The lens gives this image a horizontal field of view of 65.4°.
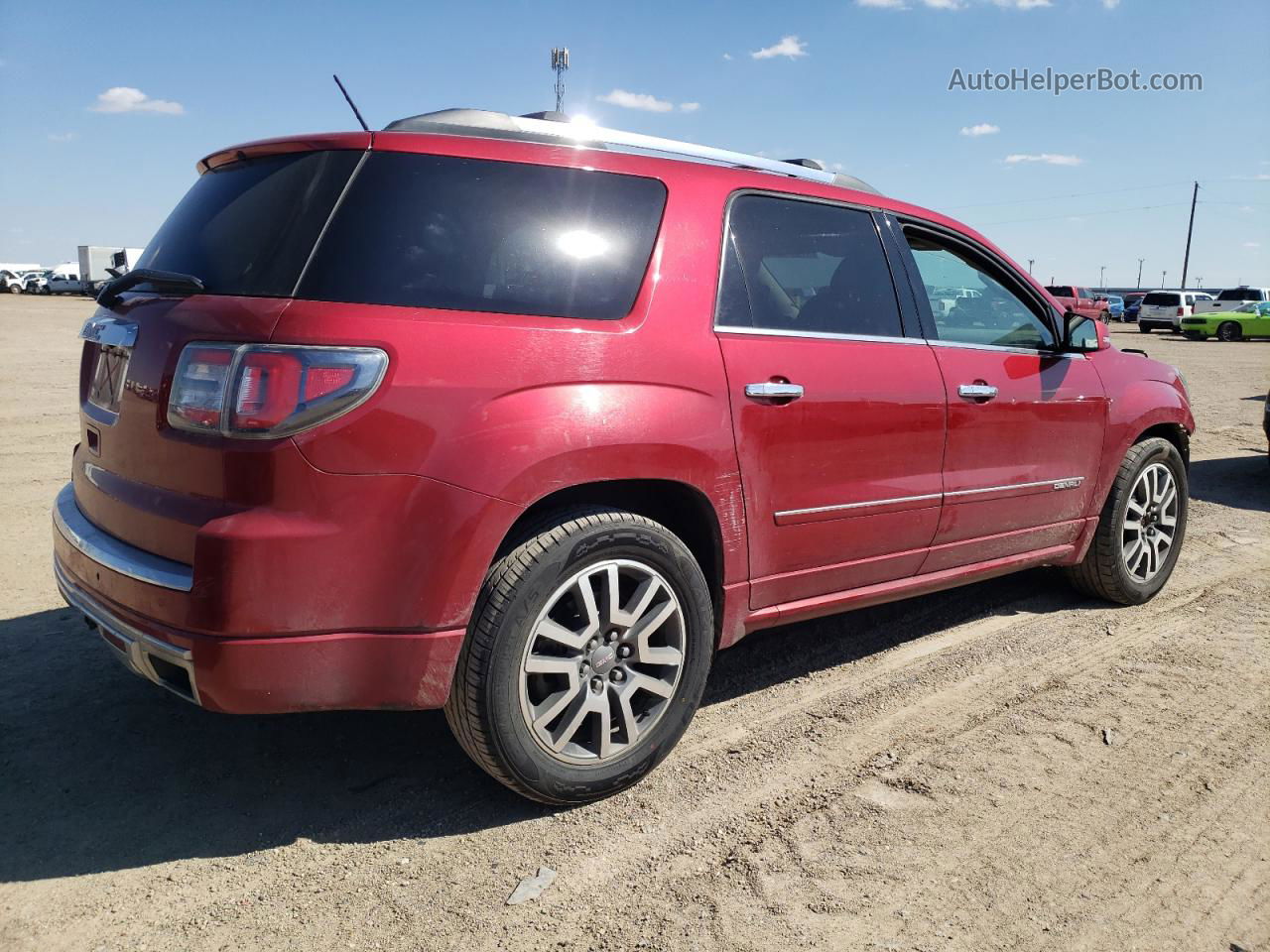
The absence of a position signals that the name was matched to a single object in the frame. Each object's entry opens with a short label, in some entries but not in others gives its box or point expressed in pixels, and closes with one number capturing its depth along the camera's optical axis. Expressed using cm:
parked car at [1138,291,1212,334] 4259
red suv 243
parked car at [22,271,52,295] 6389
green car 3734
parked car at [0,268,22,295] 6400
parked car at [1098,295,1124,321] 5481
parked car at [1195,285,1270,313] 3943
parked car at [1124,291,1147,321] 5575
